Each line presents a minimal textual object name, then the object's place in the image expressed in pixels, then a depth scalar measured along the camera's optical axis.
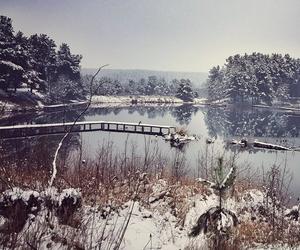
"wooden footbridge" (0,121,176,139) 26.28
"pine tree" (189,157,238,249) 6.51
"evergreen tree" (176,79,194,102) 75.91
